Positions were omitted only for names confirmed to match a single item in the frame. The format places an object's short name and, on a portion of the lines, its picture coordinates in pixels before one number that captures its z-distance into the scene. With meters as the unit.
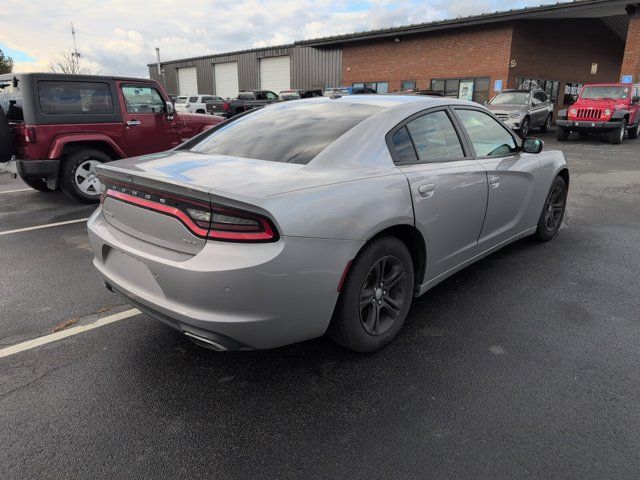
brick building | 22.16
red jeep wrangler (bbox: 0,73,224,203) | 6.51
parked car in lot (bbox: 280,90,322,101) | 24.05
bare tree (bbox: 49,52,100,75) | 41.41
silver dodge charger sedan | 2.19
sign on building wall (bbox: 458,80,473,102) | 24.36
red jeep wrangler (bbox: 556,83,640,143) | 14.98
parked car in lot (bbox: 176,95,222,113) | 26.69
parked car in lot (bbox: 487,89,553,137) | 16.00
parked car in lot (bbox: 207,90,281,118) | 23.45
